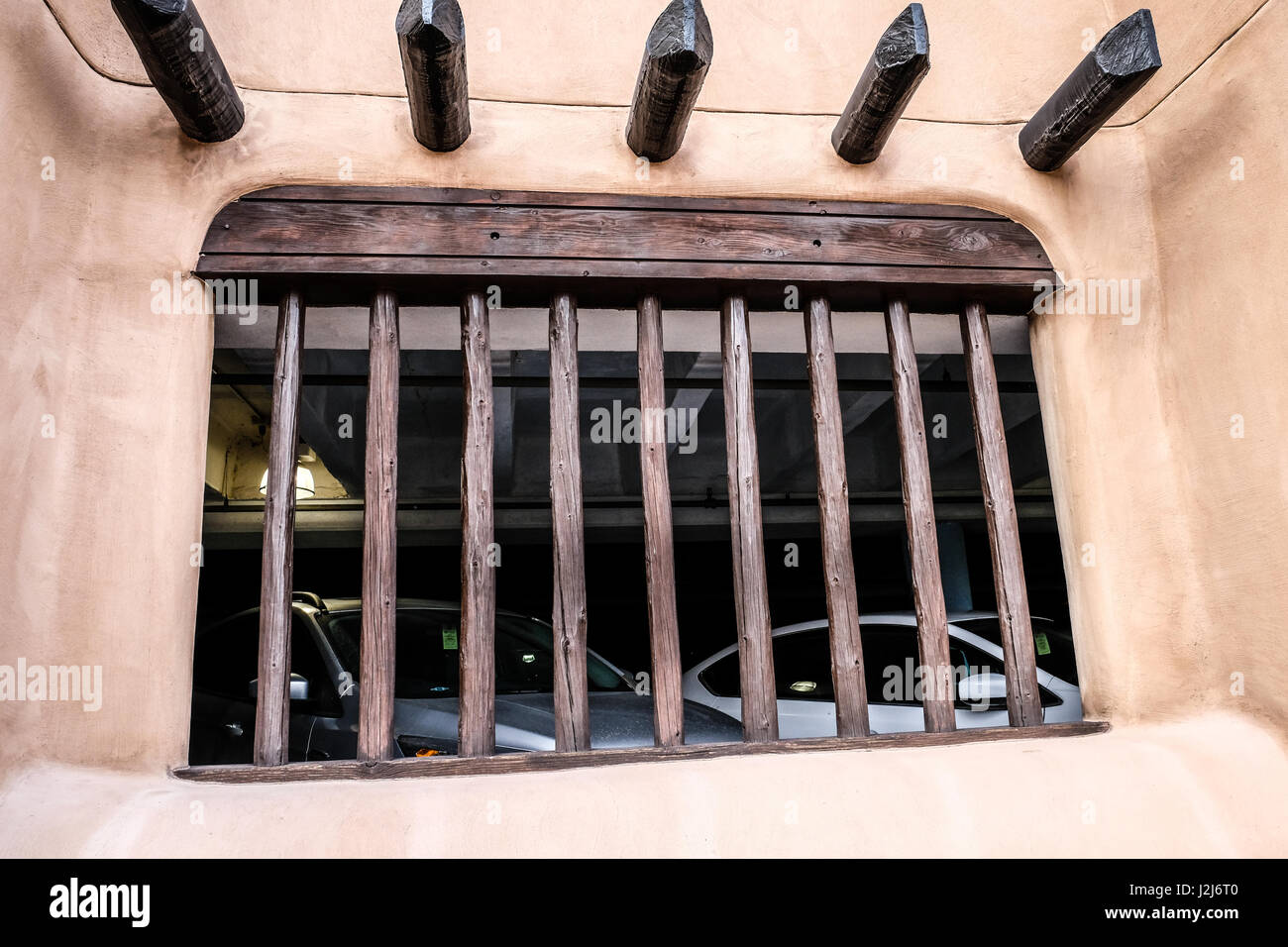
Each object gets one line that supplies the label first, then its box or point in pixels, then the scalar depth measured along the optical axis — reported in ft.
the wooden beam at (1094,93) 7.97
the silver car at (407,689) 12.74
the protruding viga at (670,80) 7.58
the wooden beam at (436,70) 7.29
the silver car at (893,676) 15.26
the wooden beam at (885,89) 7.92
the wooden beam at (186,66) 7.24
